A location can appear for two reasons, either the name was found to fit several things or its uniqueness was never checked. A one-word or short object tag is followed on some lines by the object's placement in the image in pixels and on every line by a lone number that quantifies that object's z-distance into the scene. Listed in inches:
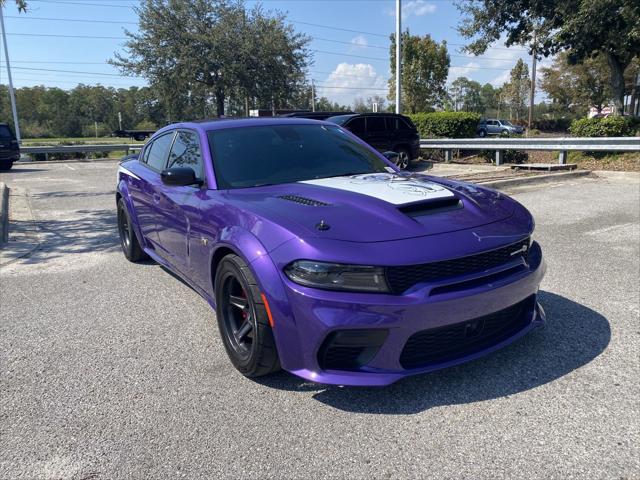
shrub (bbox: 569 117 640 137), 606.9
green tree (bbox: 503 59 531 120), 2536.9
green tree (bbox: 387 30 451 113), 1929.1
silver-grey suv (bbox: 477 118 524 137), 1504.7
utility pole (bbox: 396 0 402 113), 751.7
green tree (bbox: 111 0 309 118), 1131.9
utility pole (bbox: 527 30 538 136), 1436.6
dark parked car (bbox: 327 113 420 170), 521.0
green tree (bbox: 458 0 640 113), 615.2
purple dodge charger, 93.9
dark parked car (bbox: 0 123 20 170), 730.8
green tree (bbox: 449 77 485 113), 3809.1
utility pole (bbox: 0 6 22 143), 1300.4
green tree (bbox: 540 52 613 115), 1775.3
